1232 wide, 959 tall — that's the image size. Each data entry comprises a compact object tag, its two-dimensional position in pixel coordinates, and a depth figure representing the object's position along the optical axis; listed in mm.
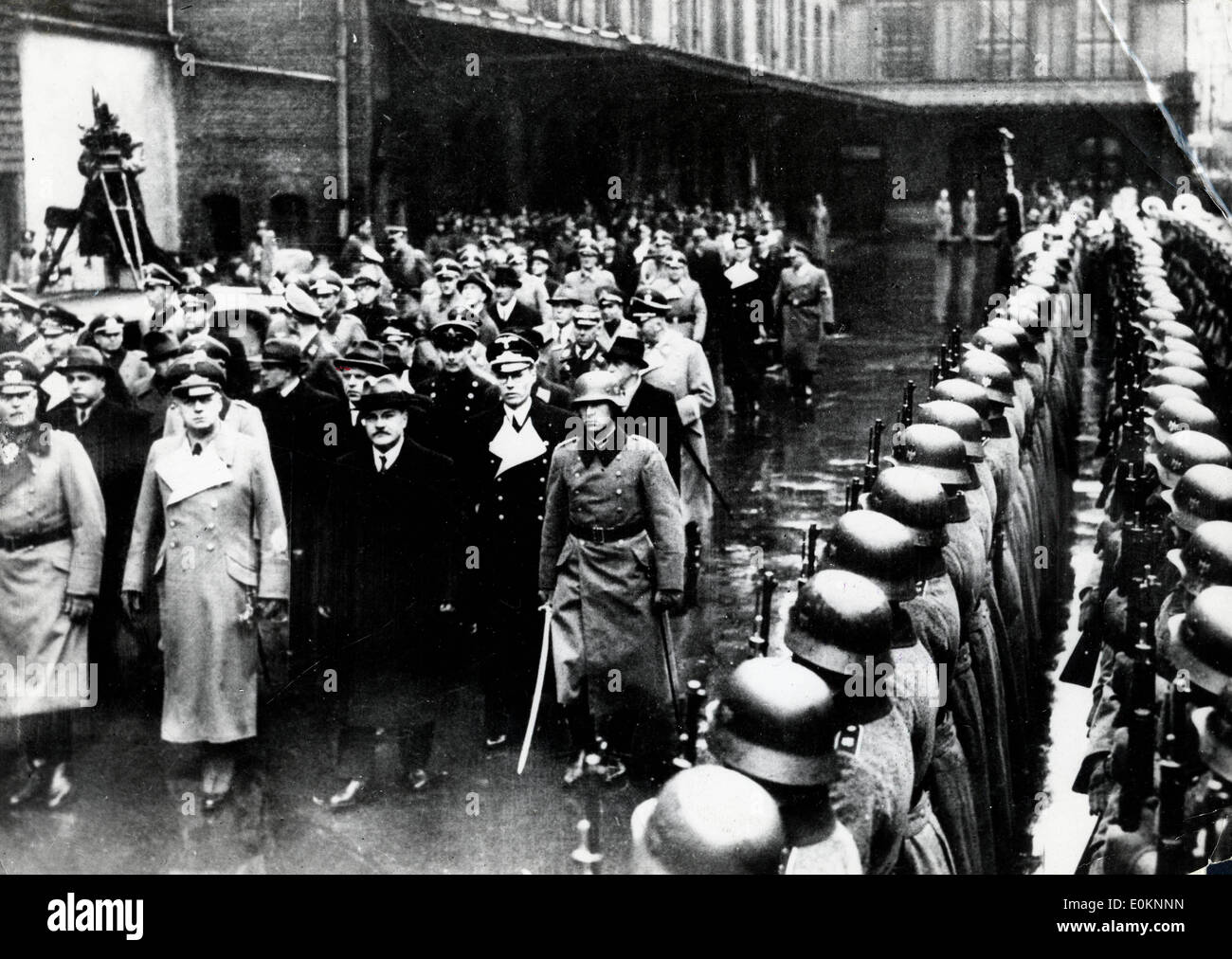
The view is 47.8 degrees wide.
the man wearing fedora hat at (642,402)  6719
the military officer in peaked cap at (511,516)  5602
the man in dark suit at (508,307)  9211
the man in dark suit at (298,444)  5586
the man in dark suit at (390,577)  5199
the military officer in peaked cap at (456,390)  5797
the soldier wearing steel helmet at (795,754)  2902
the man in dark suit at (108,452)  5250
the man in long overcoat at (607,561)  5125
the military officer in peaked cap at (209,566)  4883
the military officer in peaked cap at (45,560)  4773
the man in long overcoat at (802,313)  12102
